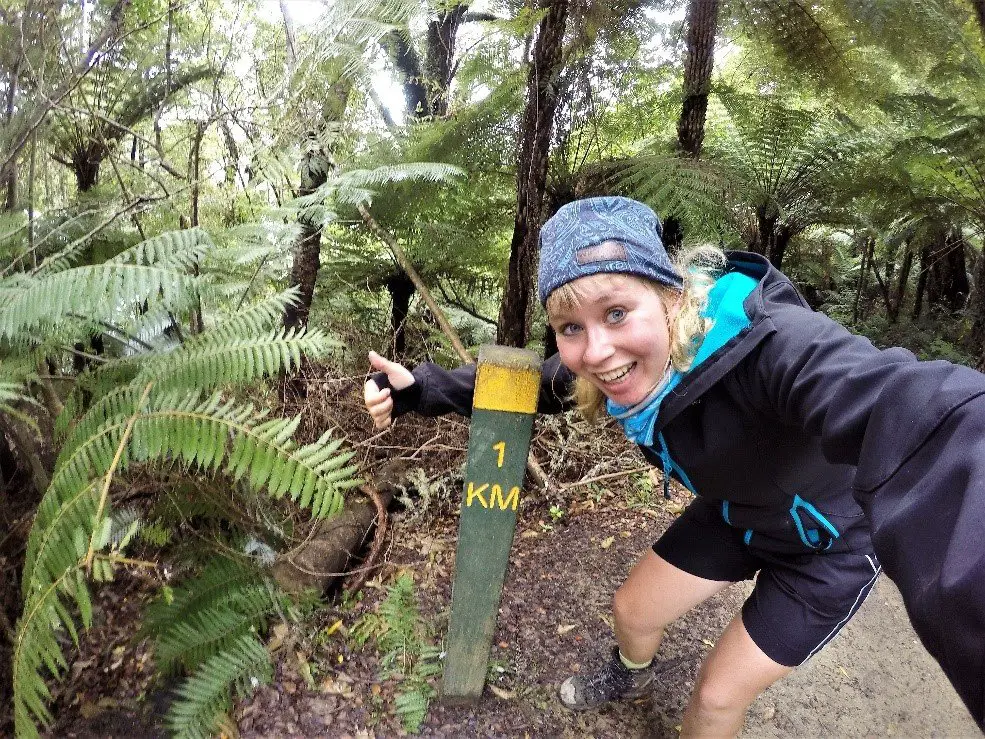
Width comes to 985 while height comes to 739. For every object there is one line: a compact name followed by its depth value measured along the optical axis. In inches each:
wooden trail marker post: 70.8
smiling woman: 32.3
